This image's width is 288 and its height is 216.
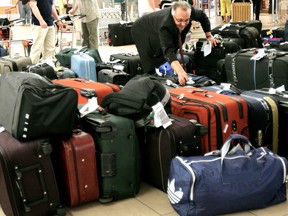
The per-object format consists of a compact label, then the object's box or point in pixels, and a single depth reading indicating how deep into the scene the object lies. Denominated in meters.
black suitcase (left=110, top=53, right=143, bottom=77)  5.27
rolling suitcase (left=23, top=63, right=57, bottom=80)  4.75
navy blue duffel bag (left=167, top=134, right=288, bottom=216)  2.50
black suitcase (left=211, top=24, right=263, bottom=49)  5.75
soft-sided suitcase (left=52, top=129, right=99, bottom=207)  2.65
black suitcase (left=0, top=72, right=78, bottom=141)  2.53
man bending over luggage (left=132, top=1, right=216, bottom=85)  3.84
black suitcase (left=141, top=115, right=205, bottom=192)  2.77
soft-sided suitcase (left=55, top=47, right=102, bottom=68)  5.55
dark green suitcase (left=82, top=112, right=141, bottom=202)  2.74
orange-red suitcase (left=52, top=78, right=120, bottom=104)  3.40
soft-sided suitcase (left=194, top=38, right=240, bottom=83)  5.18
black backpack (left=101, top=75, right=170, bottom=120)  2.89
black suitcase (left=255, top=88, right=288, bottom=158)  3.19
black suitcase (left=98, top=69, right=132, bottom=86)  4.60
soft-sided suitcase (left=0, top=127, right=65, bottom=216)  2.47
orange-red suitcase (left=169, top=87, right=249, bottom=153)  2.96
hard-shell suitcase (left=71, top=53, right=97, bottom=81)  5.09
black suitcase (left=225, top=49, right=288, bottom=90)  3.98
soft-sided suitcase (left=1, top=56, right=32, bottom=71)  5.22
